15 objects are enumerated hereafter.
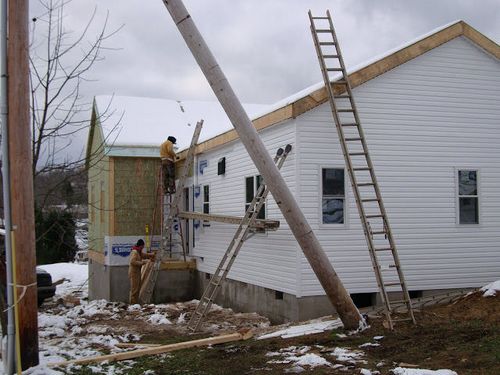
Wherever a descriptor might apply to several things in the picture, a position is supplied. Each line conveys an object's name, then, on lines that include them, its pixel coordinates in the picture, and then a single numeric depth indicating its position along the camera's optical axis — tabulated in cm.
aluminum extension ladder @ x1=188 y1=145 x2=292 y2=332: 1266
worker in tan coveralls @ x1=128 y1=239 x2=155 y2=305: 1853
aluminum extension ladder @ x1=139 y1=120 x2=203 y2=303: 1847
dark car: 1841
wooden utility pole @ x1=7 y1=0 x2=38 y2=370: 829
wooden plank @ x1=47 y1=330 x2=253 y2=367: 932
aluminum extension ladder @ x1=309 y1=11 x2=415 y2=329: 1049
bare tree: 955
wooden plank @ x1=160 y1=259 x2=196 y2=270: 1956
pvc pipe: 807
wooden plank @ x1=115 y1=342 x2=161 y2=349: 1086
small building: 1258
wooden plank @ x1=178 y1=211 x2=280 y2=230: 1290
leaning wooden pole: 889
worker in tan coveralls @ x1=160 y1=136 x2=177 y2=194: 1955
